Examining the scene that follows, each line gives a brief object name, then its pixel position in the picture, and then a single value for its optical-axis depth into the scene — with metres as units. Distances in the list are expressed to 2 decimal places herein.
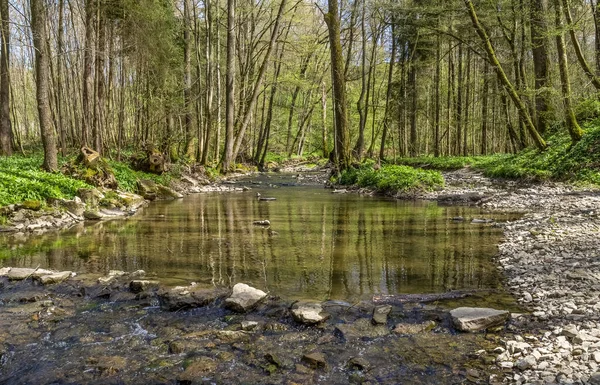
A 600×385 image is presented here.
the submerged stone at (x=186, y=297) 3.93
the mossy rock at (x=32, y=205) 8.29
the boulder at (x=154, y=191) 12.85
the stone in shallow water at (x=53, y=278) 4.58
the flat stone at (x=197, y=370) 2.72
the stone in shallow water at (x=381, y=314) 3.51
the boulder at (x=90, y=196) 9.80
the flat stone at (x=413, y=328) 3.37
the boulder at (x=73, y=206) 9.00
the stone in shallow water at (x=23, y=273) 4.68
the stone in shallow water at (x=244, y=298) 3.79
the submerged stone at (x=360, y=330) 3.31
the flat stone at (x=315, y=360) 2.86
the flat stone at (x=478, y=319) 3.31
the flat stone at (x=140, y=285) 4.35
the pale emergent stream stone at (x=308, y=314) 3.50
